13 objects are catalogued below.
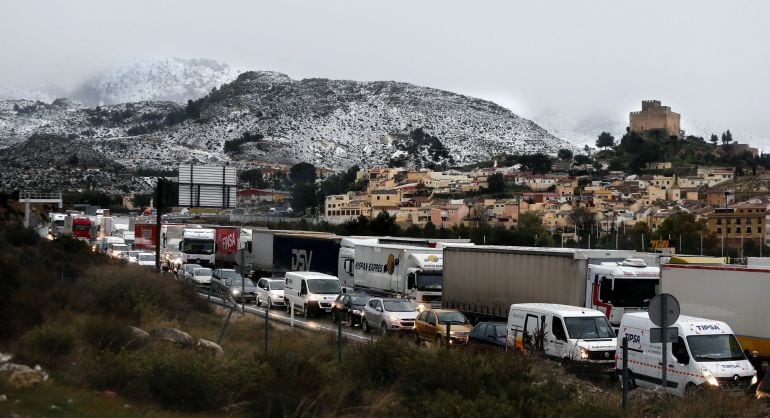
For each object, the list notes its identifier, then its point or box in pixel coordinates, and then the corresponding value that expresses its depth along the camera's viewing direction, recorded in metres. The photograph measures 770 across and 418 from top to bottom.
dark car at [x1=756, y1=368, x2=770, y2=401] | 14.62
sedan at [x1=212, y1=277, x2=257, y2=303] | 37.42
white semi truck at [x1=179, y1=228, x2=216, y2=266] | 50.75
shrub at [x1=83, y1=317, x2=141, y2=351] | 14.79
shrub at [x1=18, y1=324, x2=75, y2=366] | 14.01
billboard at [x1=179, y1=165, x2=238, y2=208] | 47.53
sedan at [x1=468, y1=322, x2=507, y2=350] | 20.19
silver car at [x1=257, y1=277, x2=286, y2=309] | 35.31
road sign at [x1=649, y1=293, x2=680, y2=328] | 12.80
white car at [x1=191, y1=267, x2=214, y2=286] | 41.75
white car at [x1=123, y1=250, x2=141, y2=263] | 52.38
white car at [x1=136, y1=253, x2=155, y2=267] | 48.78
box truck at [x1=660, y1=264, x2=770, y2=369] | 18.95
